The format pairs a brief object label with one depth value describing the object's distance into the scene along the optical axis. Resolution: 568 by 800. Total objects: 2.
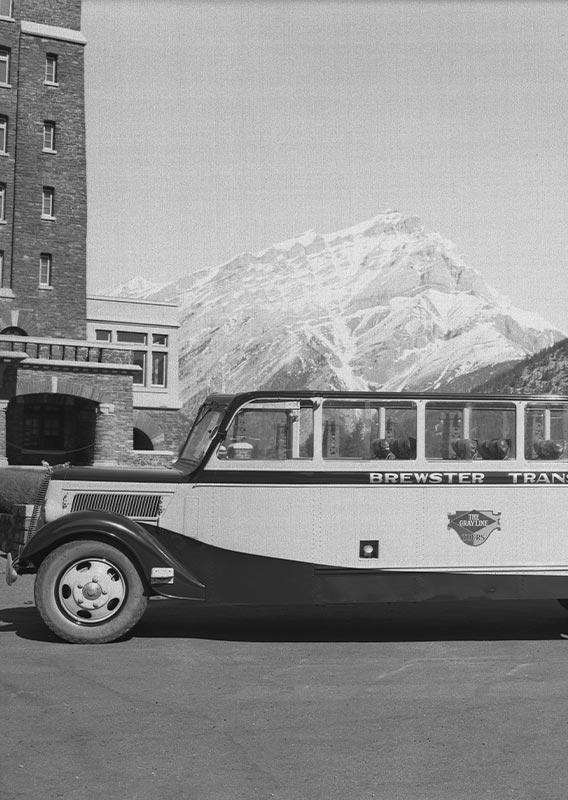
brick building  41.81
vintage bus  9.48
